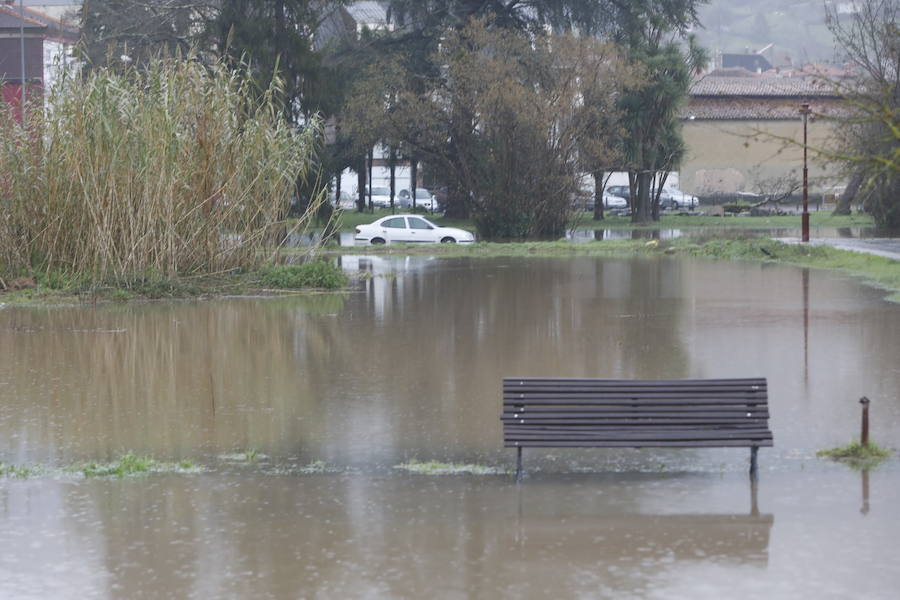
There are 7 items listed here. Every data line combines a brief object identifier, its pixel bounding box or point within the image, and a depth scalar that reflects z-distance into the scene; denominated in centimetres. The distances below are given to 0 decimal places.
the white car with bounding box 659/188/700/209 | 14775
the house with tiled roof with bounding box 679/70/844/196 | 15037
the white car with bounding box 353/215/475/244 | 8525
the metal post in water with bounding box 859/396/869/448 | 1820
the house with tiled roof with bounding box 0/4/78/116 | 12825
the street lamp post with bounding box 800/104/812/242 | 7400
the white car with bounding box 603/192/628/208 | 14950
